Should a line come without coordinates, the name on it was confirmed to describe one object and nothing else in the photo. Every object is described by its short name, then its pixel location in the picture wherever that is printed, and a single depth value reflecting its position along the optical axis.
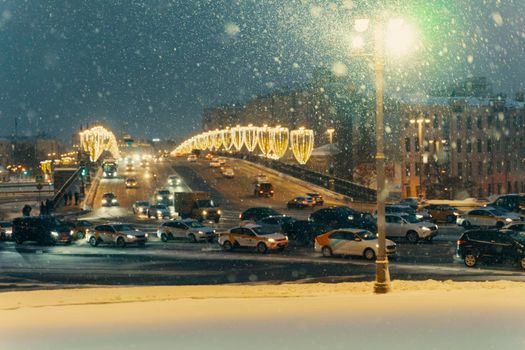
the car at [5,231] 42.31
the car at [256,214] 44.91
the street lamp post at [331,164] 110.89
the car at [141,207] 59.66
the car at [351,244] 27.84
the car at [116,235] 35.41
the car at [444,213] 46.34
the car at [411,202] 53.84
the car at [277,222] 36.19
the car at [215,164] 107.69
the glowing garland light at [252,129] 122.18
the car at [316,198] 63.57
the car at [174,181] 84.38
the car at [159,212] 56.03
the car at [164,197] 64.81
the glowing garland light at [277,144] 119.78
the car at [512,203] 47.94
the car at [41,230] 37.66
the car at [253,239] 31.31
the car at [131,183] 81.94
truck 51.19
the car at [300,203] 61.78
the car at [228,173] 92.56
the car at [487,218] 39.97
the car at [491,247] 24.53
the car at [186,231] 37.22
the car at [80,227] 41.03
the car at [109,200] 67.38
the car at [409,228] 33.81
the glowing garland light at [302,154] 110.56
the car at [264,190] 73.06
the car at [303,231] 34.81
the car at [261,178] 81.94
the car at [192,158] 129.75
